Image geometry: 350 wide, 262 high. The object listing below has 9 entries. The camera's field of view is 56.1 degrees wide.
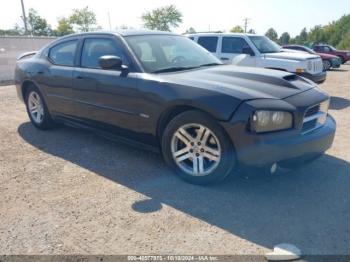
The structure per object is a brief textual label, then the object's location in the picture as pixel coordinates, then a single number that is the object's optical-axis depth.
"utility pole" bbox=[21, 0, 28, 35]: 34.91
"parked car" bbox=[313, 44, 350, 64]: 22.69
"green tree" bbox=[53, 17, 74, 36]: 72.81
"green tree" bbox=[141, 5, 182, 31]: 62.16
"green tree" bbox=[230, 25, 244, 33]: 75.84
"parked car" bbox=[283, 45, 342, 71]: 18.73
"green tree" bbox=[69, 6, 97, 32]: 71.69
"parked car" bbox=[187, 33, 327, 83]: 8.26
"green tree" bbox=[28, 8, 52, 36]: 68.79
